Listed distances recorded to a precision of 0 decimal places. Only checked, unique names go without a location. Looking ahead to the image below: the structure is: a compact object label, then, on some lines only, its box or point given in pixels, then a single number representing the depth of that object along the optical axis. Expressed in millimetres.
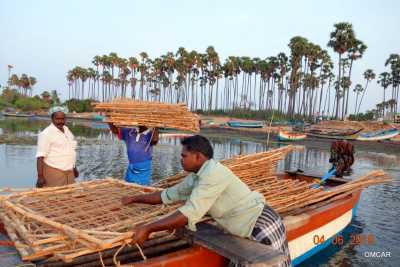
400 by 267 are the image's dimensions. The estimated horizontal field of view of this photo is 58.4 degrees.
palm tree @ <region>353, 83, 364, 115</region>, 66812
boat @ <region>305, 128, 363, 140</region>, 30484
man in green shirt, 2363
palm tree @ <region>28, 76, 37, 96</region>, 90688
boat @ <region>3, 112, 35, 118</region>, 54156
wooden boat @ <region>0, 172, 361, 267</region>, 2662
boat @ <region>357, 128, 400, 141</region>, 28602
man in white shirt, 4121
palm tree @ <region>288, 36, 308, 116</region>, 41281
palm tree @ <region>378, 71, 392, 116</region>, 53250
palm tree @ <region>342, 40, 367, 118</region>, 36656
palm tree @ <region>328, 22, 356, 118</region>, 35125
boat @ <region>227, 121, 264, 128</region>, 39594
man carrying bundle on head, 4820
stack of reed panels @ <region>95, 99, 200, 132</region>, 4594
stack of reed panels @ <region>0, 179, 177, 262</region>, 2220
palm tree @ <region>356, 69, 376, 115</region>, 52750
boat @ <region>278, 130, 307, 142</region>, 28781
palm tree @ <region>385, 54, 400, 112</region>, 44756
